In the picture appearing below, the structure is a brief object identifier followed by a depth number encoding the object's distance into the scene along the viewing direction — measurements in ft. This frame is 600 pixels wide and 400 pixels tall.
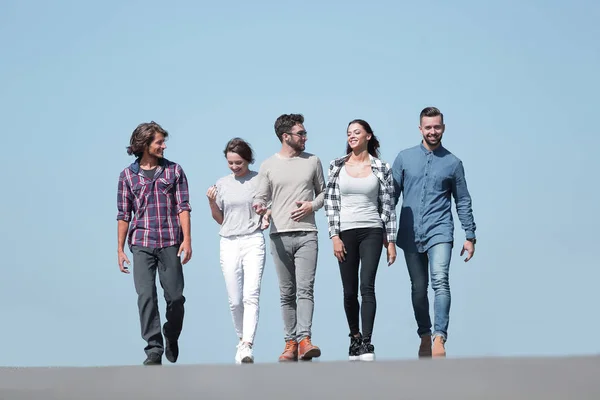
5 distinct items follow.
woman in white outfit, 65.16
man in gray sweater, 62.59
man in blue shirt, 62.49
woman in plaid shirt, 61.36
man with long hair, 61.52
